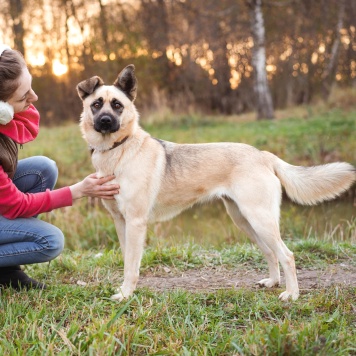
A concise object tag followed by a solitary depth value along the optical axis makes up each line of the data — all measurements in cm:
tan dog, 317
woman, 278
